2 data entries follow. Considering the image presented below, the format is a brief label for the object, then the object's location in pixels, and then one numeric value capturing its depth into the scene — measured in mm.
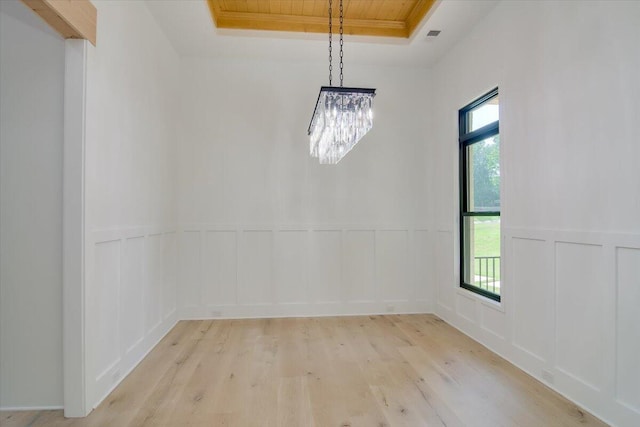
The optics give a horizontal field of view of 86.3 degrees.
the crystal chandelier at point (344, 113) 2281
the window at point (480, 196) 3236
